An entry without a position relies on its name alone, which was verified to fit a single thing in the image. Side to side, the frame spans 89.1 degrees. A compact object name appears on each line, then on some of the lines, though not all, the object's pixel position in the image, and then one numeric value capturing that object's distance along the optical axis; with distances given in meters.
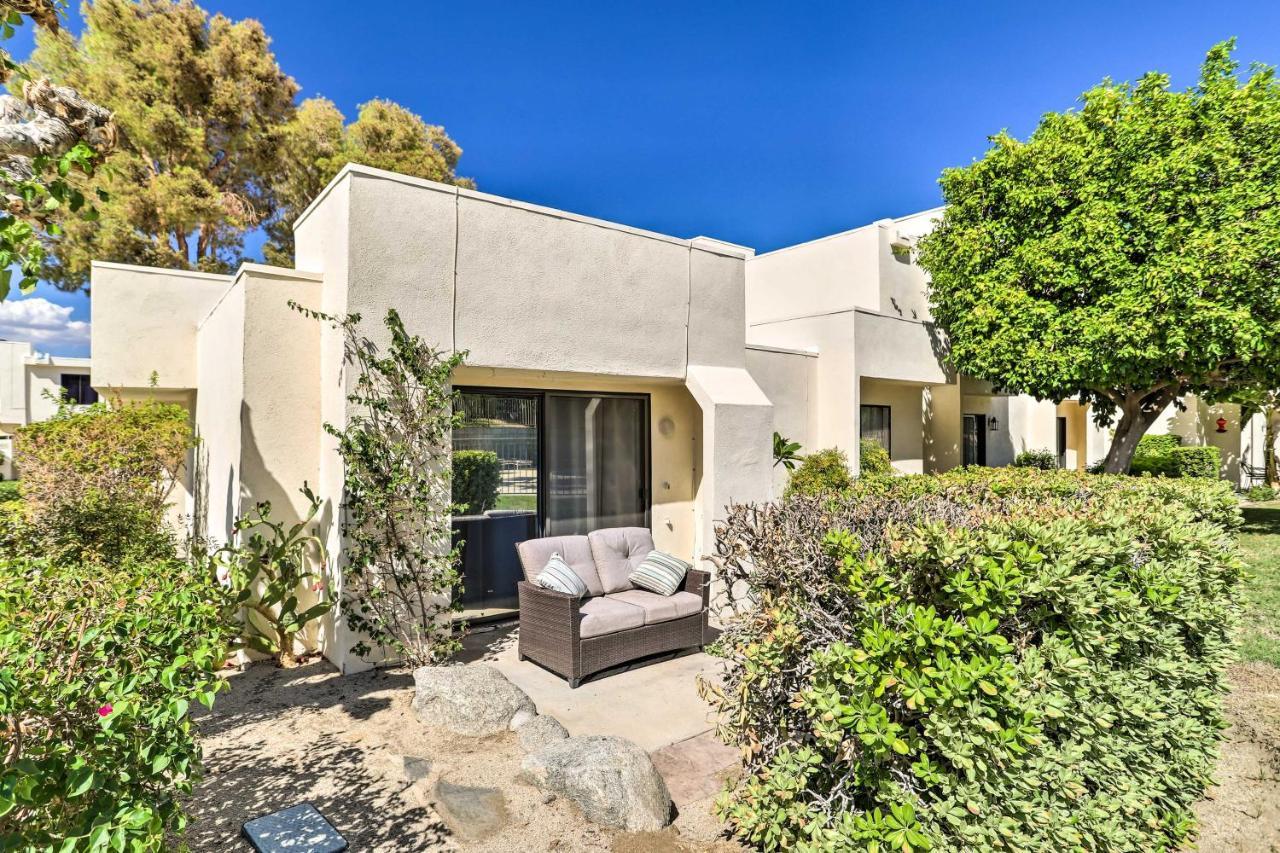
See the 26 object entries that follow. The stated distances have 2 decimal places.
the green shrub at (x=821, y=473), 11.57
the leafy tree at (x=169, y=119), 15.71
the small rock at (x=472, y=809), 3.85
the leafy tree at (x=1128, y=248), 11.02
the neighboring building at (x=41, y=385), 22.39
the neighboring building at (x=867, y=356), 12.85
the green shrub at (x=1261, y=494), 19.36
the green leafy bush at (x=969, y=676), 2.91
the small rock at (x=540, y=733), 4.87
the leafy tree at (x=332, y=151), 17.80
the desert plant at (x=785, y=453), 11.91
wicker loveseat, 6.14
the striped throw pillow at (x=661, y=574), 7.01
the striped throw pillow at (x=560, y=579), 6.41
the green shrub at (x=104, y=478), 6.38
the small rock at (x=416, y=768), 4.49
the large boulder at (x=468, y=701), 5.20
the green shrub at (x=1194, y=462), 20.64
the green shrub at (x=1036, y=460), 17.98
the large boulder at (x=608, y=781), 3.89
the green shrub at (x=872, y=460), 13.15
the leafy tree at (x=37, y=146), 2.38
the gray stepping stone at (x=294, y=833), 3.58
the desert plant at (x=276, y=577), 6.47
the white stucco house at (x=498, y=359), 6.62
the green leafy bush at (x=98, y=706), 1.80
